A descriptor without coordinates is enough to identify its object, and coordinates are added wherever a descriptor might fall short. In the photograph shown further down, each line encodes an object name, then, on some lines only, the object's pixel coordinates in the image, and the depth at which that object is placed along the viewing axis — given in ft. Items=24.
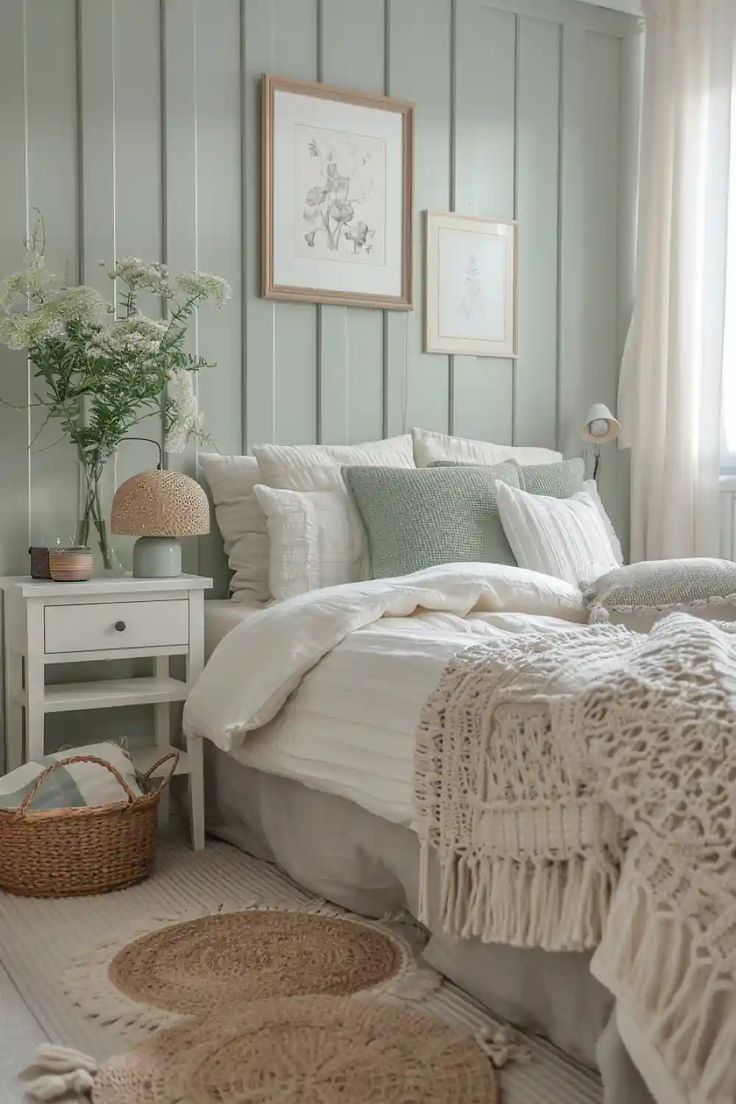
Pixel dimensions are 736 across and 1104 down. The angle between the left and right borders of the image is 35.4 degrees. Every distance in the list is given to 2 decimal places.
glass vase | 9.98
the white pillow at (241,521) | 10.47
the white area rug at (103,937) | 5.59
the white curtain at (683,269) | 12.22
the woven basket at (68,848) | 8.08
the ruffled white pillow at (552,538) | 9.71
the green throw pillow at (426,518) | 9.74
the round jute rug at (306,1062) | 5.32
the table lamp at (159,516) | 9.35
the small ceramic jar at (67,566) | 9.08
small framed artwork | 12.16
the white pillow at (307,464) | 10.52
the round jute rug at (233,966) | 6.34
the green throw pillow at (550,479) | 10.92
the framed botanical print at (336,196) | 11.17
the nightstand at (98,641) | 8.83
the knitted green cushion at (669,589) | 8.15
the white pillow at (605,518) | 11.28
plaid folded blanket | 8.25
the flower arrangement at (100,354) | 9.39
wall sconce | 12.35
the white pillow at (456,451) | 11.47
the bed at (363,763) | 5.99
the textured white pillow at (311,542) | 10.02
